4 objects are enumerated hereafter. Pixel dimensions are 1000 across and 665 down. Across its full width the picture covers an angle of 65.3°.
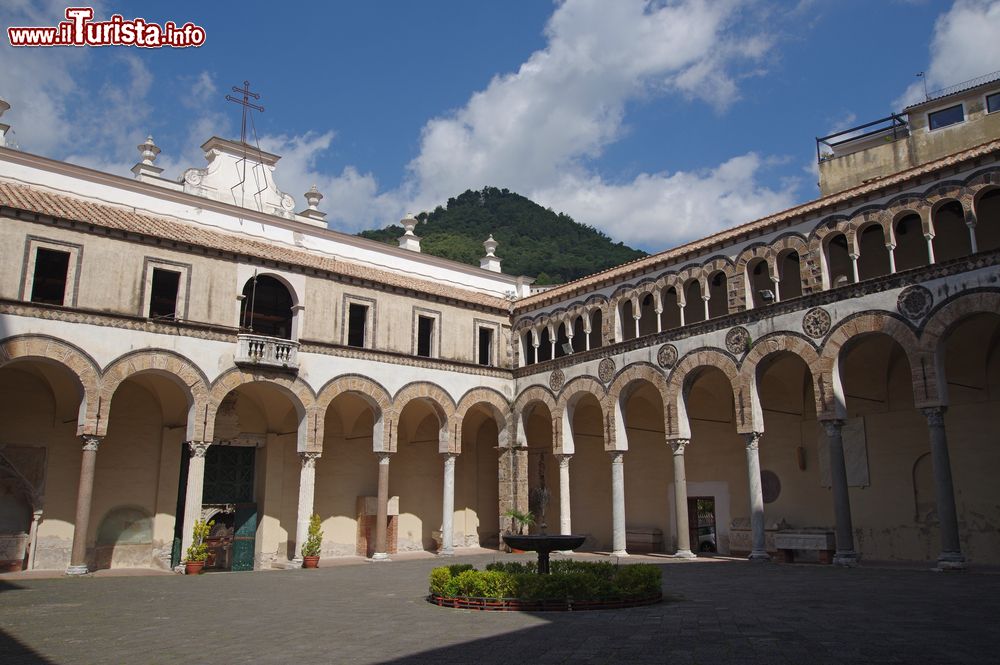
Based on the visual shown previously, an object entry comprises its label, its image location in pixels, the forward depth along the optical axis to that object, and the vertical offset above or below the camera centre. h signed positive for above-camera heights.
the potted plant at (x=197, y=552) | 18.39 -1.32
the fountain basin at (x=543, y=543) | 12.23 -0.76
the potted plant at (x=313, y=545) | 20.53 -1.30
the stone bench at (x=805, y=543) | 17.77 -1.12
